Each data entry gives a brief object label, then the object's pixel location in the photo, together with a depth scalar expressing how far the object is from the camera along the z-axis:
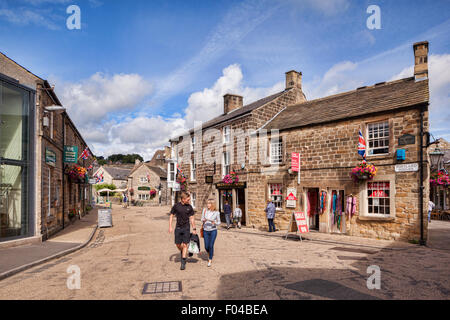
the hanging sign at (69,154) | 16.80
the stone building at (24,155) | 10.87
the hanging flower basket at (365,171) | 12.95
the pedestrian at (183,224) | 7.86
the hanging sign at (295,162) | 15.94
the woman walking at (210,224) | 8.20
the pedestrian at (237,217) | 18.06
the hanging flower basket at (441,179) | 16.83
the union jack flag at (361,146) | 13.20
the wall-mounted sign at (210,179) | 22.77
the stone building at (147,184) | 51.69
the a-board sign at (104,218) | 17.98
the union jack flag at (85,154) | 19.05
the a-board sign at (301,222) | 13.02
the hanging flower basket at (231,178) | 19.94
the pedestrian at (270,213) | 16.14
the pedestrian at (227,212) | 17.94
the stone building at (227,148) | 20.02
